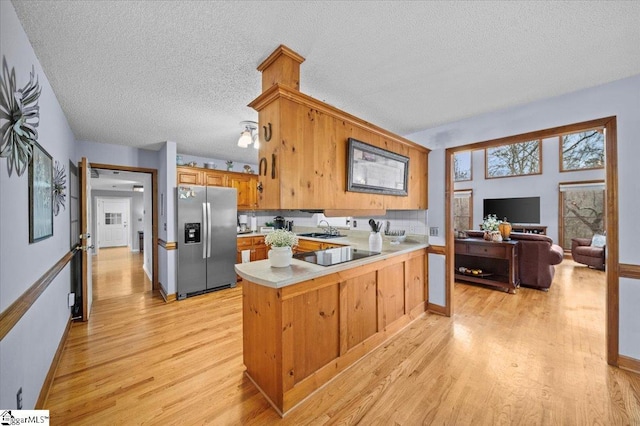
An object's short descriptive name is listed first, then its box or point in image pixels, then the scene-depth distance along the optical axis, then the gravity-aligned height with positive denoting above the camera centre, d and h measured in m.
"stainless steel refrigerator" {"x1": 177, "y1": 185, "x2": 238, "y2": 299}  3.85 -0.43
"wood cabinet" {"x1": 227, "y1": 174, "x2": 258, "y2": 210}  4.96 +0.50
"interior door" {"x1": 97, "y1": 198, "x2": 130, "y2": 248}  8.77 -0.33
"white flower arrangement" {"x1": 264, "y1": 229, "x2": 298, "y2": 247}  2.04 -0.22
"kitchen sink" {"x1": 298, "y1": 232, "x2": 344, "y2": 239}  4.37 -0.42
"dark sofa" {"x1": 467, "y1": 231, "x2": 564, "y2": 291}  3.93 -0.78
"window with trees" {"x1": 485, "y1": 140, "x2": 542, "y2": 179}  7.13 +1.51
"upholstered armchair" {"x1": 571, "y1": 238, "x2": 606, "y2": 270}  5.14 -0.90
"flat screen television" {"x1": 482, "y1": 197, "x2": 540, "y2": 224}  7.04 +0.06
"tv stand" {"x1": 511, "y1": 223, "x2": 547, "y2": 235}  6.84 -0.50
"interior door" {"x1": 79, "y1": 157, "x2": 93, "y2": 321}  3.02 -0.31
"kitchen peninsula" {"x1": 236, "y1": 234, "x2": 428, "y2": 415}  1.68 -0.86
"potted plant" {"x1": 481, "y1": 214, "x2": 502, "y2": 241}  4.22 -0.35
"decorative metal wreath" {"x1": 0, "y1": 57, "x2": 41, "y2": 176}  1.18 +0.51
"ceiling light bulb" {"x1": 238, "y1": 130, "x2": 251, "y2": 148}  2.70 +0.80
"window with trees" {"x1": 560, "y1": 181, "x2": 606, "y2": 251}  6.21 +0.01
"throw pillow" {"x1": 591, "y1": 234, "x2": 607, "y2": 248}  5.39 -0.66
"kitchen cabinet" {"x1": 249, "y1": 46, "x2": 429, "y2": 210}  1.72 +0.52
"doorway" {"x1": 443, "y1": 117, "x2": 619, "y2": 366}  2.11 -0.15
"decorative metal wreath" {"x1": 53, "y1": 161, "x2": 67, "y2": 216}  2.23 +0.25
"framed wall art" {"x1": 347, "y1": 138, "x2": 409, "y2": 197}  2.26 +0.42
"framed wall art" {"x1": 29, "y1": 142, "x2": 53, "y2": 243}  1.57 +0.13
